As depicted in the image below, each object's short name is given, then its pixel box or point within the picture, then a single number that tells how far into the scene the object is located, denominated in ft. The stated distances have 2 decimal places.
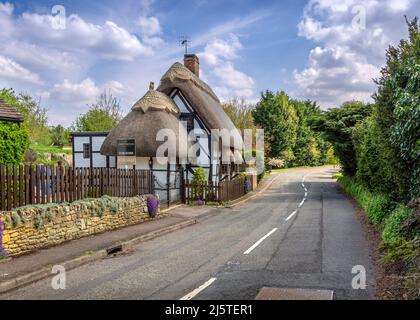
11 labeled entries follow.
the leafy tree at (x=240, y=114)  186.96
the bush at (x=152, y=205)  57.11
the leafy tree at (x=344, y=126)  100.73
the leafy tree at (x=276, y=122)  214.28
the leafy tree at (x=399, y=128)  30.66
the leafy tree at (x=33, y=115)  148.20
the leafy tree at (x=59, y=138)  207.72
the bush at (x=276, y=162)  212.43
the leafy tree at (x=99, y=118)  146.41
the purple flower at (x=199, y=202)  78.48
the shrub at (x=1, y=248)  31.30
